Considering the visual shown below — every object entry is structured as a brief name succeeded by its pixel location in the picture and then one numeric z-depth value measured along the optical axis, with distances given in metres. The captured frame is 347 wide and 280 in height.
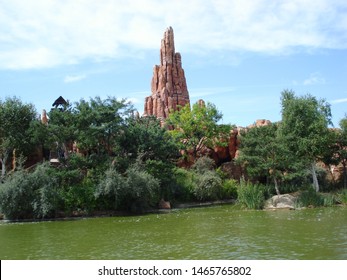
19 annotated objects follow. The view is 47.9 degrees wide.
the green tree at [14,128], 37.47
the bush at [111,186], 31.00
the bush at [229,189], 41.49
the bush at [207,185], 38.72
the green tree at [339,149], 37.72
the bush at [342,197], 29.91
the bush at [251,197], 30.55
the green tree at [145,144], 37.97
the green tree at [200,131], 49.69
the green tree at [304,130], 32.84
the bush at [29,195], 29.41
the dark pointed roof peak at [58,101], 45.03
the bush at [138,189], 31.73
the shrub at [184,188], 38.78
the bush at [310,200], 29.70
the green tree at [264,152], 33.91
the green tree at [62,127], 34.09
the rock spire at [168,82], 86.62
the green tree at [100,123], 34.75
